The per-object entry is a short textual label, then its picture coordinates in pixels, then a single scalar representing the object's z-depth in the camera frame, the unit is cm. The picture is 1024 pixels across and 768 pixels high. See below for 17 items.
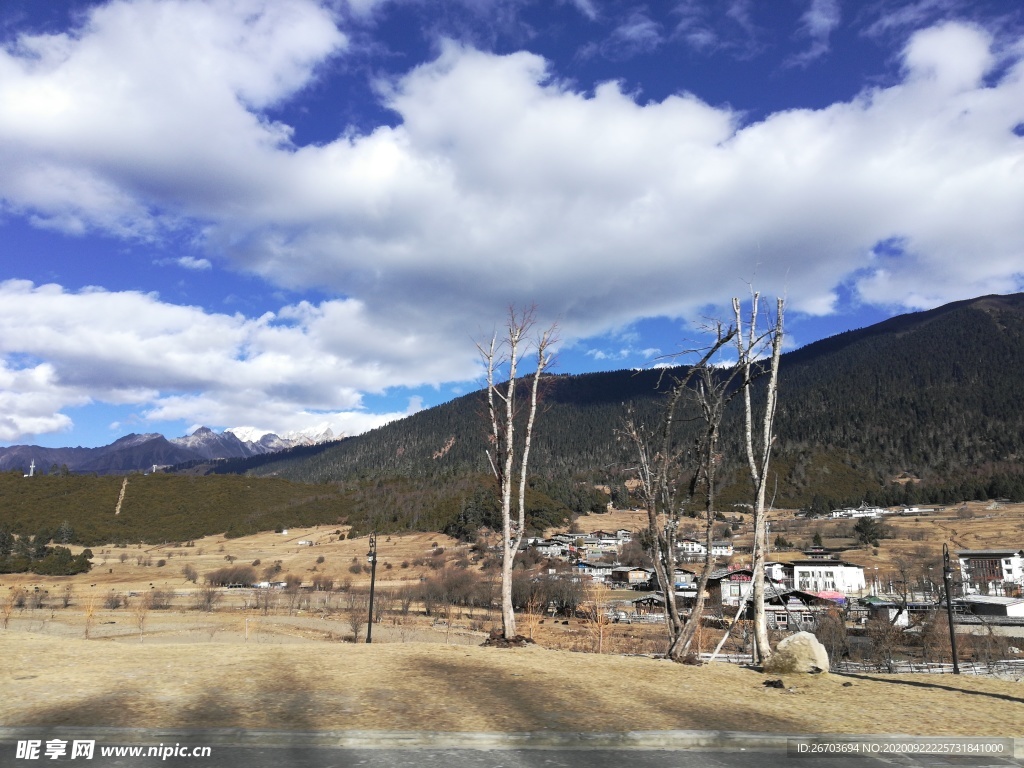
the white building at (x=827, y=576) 9025
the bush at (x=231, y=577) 8288
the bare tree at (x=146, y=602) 5633
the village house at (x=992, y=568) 8488
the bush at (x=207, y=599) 6144
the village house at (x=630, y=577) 9984
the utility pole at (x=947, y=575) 2705
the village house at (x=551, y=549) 10873
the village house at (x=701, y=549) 11524
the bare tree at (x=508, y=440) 2033
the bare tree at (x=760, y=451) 1650
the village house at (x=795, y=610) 5934
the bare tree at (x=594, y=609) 3249
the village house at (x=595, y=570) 9681
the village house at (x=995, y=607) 5731
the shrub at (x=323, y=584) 7962
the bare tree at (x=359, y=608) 4421
